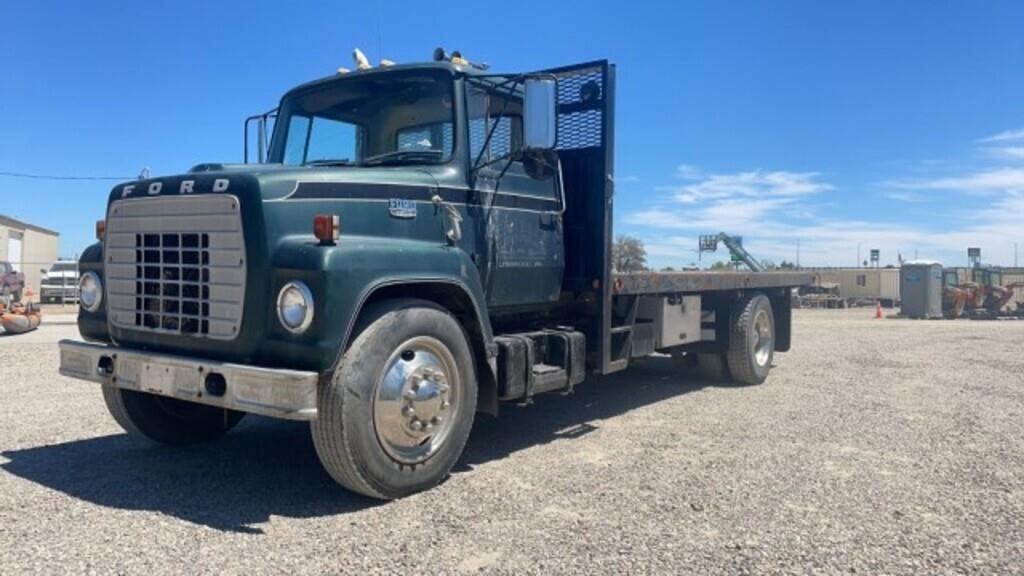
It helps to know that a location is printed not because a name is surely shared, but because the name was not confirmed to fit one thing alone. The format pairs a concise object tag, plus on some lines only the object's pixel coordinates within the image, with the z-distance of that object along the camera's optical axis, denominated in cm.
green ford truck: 423
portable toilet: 3031
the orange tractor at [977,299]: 3031
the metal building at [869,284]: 4303
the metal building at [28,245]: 4381
